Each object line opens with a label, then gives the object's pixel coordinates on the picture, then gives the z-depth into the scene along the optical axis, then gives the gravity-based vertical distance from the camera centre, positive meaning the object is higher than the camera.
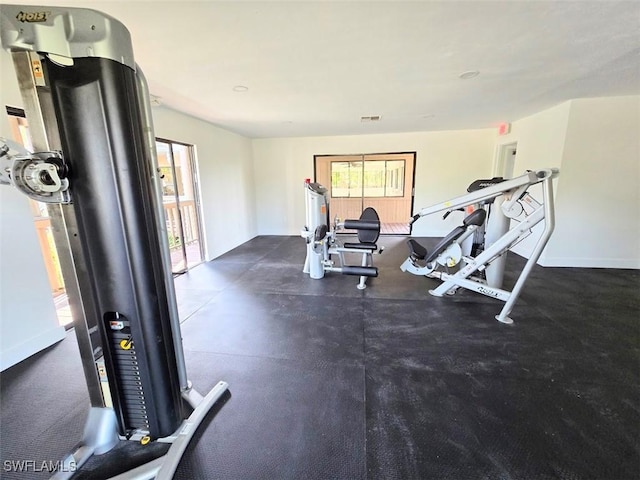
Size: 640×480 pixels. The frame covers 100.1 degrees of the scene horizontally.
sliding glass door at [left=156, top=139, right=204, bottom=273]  3.93 -0.28
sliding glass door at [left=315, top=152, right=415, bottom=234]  6.66 -0.17
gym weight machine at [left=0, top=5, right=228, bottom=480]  0.97 -0.09
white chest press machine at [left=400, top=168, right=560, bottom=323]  2.34 -0.57
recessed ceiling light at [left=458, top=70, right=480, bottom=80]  2.42 +0.96
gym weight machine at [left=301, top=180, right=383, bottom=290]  3.39 -0.70
